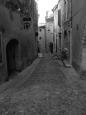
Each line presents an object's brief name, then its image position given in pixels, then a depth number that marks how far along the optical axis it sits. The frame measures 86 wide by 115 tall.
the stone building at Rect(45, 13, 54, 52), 30.00
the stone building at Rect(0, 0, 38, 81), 6.90
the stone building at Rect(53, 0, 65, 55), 14.62
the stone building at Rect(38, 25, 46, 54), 32.62
